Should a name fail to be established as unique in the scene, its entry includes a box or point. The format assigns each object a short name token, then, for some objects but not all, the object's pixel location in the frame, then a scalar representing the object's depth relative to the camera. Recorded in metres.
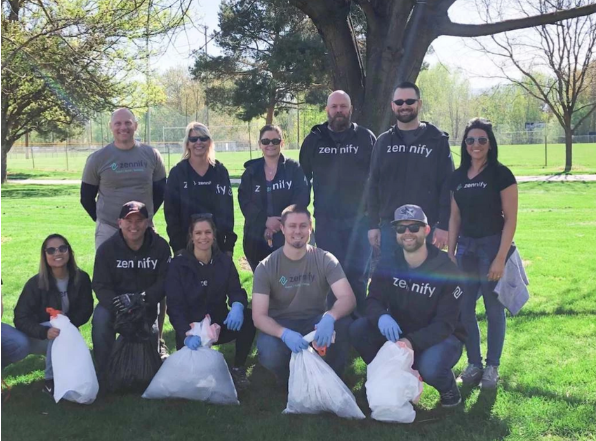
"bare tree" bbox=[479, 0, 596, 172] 25.67
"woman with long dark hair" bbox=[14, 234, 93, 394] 4.15
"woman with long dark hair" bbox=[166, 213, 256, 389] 4.21
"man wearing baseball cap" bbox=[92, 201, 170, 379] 4.31
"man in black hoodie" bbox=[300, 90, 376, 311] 4.93
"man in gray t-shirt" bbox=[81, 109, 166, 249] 4.81
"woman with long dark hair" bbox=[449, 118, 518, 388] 4.07
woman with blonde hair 4.70
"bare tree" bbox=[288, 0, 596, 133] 6.40
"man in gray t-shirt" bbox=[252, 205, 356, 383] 4.09
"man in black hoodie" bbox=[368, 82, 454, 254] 4.41
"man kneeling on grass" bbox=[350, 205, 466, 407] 3.82
